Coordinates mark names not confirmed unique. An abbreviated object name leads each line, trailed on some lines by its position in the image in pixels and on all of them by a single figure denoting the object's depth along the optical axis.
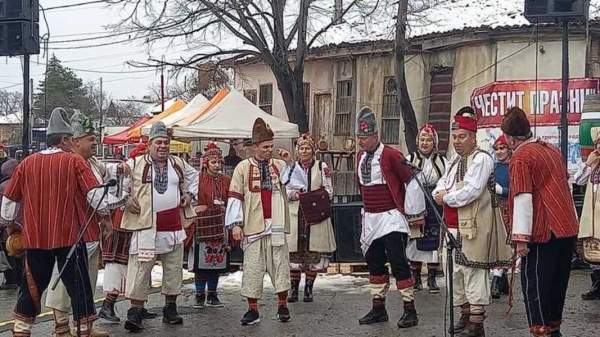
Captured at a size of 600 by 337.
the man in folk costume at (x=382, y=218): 8.23
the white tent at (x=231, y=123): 17.28
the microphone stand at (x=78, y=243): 6.68
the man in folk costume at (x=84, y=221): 7.18
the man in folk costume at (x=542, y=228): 6.52
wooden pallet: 11.86
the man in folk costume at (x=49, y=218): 6.91
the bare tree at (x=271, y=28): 20.56
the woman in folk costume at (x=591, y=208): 8.91
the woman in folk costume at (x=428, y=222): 10.16
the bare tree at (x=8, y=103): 82.14
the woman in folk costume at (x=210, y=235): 9.62
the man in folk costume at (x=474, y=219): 7.49
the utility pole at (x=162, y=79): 22.89
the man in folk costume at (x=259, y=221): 8.49
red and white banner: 15.90
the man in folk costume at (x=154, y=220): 8.20
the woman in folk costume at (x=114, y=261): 8.66
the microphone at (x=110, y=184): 6.67
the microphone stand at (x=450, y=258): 6.41
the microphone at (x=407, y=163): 7.82
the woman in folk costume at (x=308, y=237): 9.87
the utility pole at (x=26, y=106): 10.60
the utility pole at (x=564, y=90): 9.87
